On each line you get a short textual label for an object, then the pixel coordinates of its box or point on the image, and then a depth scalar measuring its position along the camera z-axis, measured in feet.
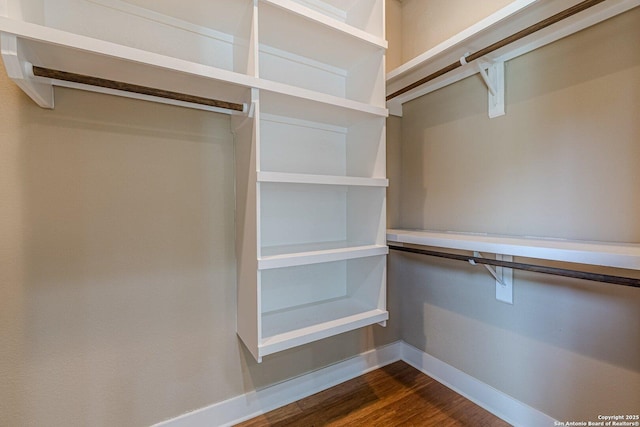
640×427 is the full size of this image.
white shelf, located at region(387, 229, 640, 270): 2.70
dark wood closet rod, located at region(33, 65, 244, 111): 2.78
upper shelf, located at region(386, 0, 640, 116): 3.36
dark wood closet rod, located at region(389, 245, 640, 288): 2.91
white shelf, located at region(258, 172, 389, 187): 3.64
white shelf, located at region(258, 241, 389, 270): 3.68
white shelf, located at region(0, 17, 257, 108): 2.55
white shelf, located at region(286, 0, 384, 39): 4.55
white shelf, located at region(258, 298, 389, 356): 3.78
